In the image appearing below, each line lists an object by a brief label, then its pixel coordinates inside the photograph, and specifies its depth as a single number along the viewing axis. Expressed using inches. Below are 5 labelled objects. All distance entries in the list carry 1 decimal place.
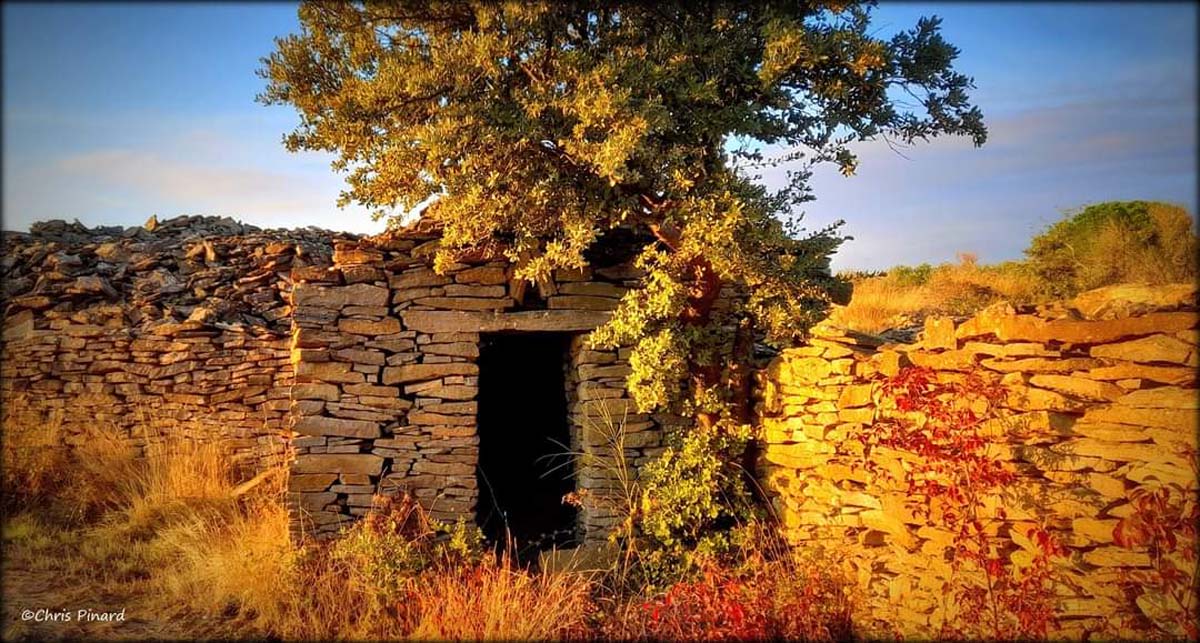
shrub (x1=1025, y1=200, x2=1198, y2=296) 279.3
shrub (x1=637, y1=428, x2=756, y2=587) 230.8
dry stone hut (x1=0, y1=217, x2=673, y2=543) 252.7
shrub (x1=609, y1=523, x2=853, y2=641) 183.6
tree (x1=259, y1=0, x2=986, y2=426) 199.2
